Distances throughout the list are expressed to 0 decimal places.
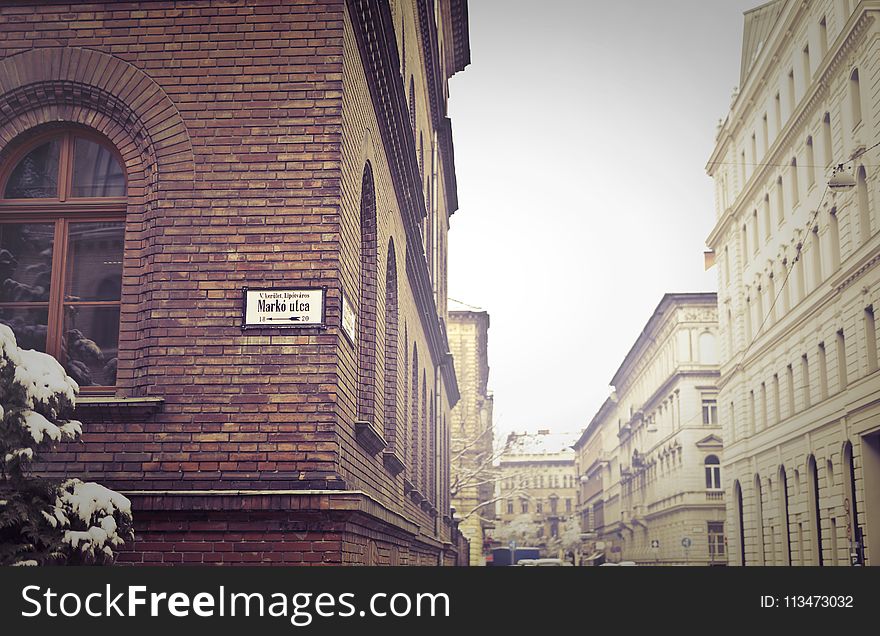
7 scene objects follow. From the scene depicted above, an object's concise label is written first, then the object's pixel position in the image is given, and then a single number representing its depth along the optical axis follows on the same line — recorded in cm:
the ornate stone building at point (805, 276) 2173
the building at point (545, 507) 10250
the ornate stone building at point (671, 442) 5569
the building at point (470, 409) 4569
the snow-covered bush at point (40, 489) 705
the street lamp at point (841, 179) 2159
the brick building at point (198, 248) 855
